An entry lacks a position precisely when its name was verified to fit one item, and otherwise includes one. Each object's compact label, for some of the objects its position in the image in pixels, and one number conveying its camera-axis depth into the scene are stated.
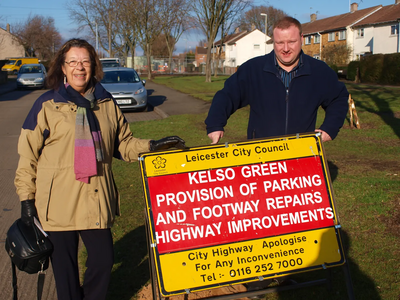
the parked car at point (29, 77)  30.17
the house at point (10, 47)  72.03
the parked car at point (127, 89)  16.38
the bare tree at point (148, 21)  43.62
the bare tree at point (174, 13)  44.97
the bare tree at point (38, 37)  71.06
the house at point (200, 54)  108.95
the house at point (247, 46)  76.25
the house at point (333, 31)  53.53
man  3.29
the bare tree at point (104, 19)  49.42
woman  2.77
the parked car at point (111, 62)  29.39
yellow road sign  2.84
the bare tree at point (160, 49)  90.89
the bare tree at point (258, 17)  83.38
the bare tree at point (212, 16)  36.34
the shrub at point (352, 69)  33.38
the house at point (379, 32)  44.72
